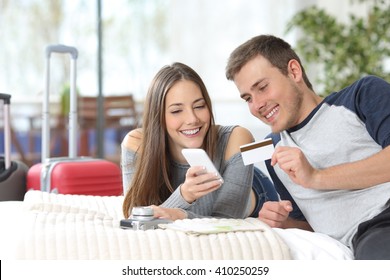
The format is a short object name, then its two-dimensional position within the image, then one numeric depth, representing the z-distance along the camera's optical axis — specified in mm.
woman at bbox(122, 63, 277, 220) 2154
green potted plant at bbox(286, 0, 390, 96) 4961
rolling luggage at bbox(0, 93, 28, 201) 3424
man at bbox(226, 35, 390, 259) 1781
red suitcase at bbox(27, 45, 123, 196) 3307
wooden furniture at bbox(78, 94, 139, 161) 5680
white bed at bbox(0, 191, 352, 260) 1585
